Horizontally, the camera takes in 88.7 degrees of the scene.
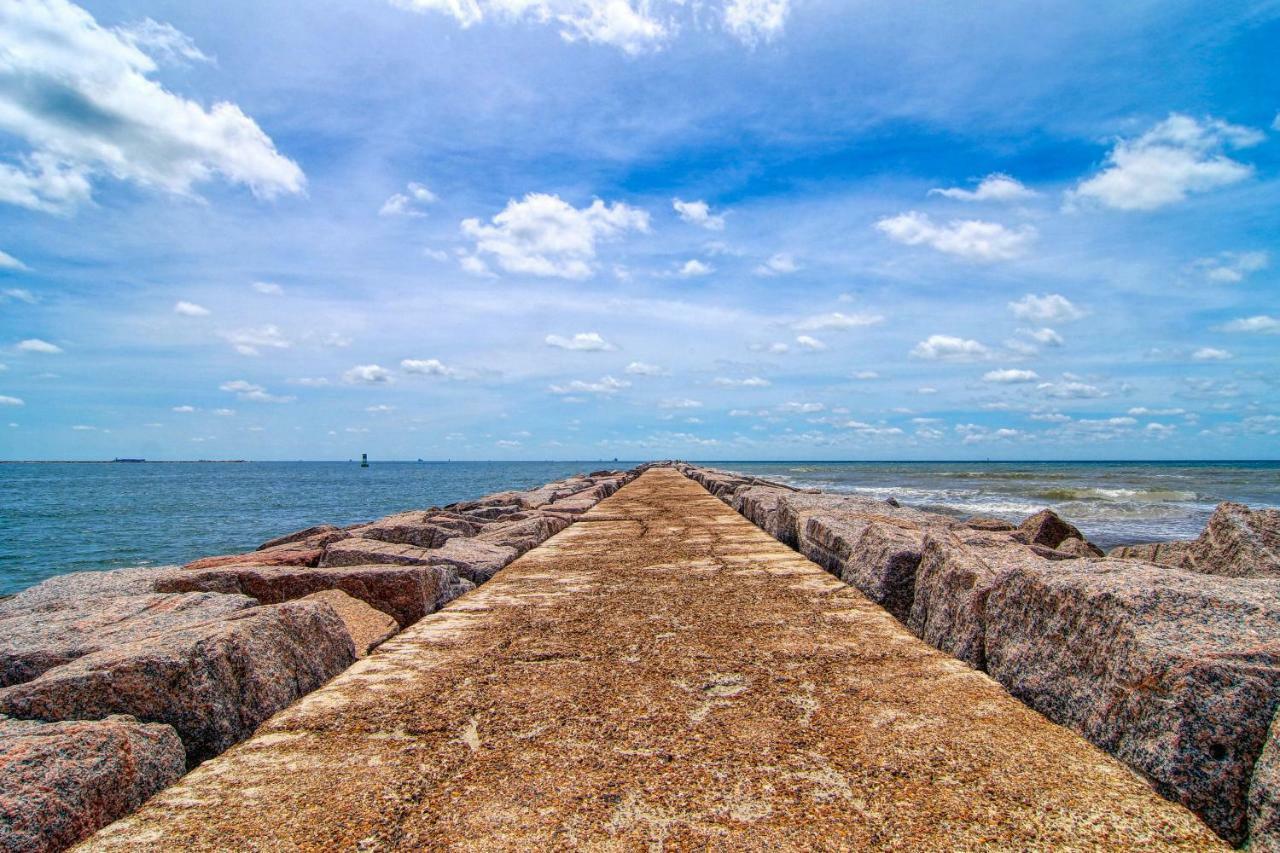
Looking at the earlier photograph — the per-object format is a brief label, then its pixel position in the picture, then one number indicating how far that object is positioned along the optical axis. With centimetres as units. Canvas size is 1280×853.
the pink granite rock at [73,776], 124
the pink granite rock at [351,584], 340
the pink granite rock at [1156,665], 130
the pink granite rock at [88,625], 225
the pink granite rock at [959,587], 215
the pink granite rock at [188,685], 172
